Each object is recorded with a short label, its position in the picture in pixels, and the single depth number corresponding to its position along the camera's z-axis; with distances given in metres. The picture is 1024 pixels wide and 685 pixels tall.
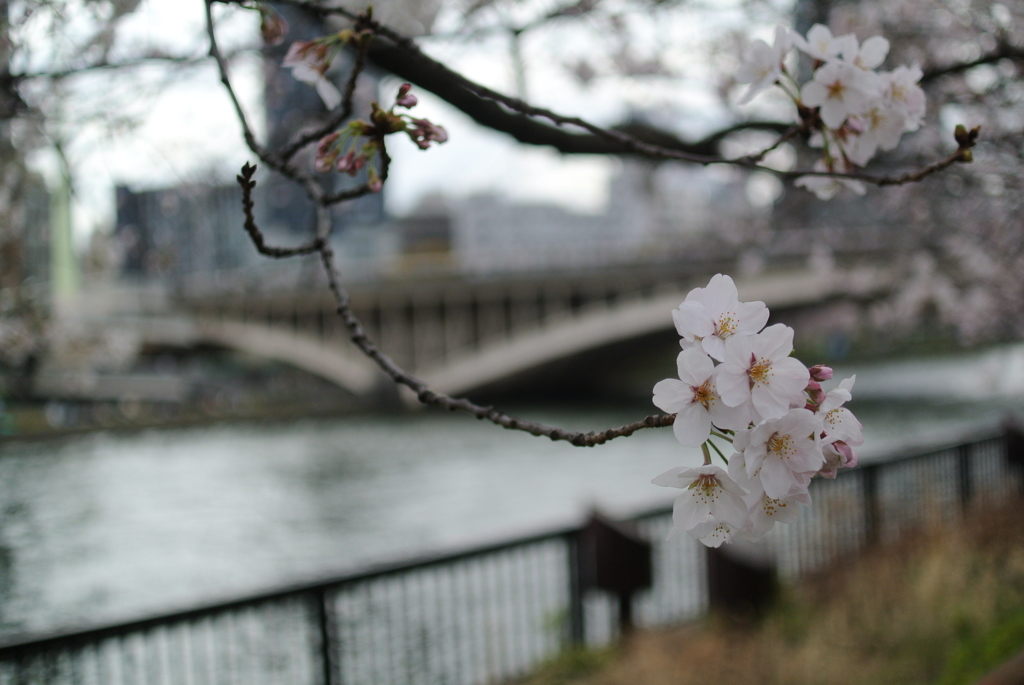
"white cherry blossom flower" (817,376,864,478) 0.51
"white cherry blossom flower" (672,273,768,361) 0.49
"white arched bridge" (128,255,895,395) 16.47
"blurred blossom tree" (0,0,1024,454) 0.64
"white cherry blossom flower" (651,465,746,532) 0.51
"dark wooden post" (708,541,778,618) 3.73
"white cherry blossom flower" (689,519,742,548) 0.52
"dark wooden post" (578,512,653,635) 3.67
